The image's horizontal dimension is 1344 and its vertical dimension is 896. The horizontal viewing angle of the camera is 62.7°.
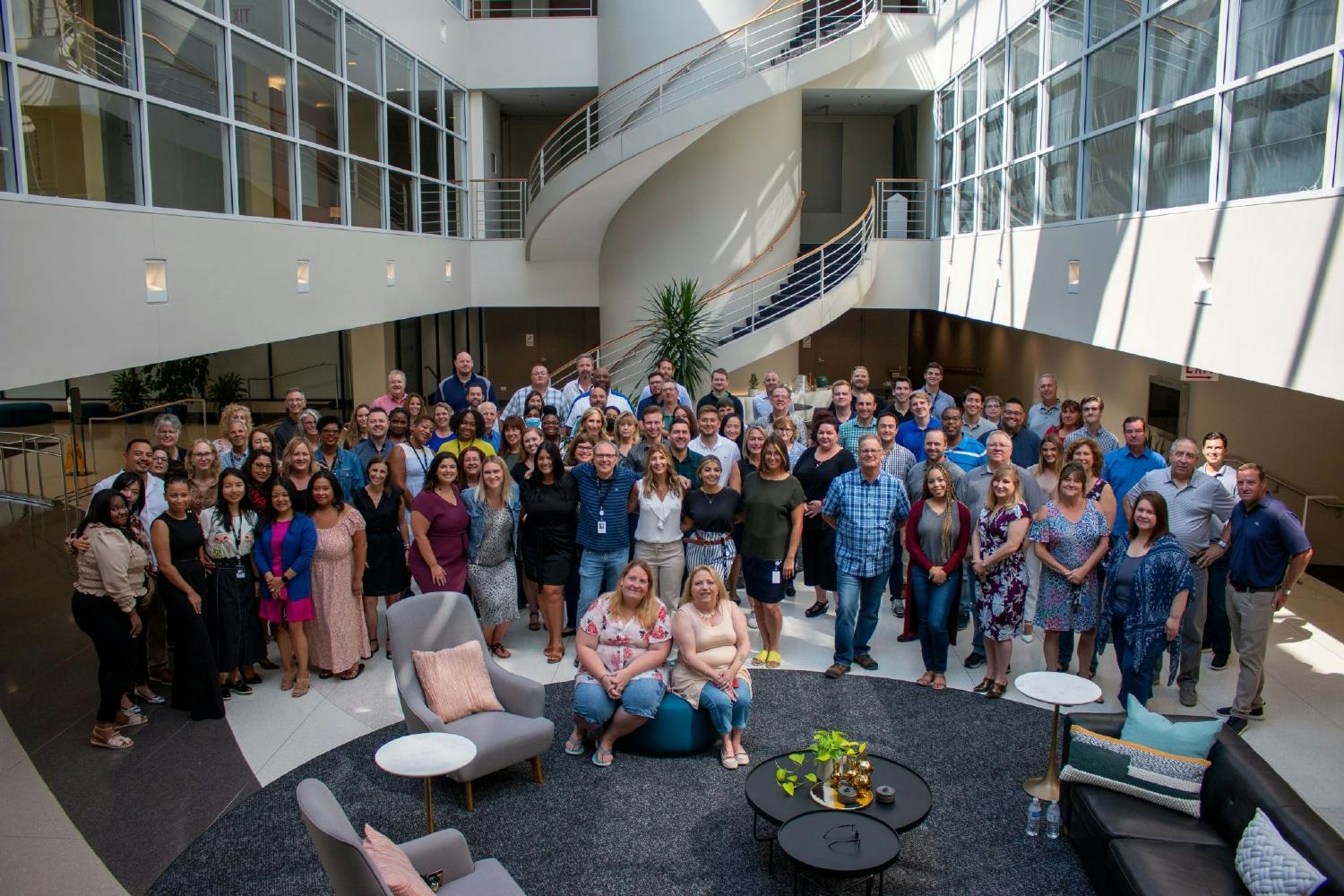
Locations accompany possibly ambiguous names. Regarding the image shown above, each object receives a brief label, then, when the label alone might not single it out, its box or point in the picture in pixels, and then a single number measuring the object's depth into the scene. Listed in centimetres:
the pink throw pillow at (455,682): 621
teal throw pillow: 529
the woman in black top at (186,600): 686
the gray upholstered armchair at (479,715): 599
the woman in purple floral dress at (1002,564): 711
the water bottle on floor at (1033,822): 564
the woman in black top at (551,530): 788
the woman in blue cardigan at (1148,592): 652
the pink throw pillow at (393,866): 408
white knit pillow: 423
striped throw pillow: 518
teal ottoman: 644
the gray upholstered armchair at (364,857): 386
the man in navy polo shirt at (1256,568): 660
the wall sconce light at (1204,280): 742
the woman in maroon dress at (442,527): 767
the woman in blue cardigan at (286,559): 722
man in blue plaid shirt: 750
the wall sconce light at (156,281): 805
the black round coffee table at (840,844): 476
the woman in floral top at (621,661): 640
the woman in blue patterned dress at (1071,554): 709
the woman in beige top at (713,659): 641
